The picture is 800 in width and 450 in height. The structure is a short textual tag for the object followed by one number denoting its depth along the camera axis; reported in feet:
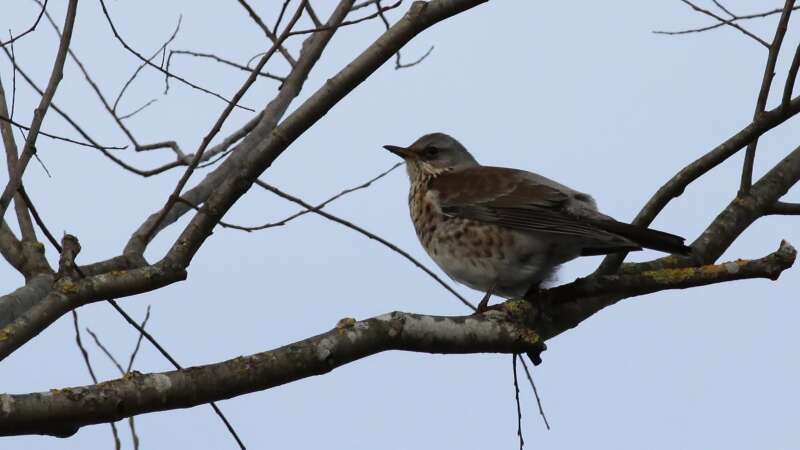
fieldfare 37.83
